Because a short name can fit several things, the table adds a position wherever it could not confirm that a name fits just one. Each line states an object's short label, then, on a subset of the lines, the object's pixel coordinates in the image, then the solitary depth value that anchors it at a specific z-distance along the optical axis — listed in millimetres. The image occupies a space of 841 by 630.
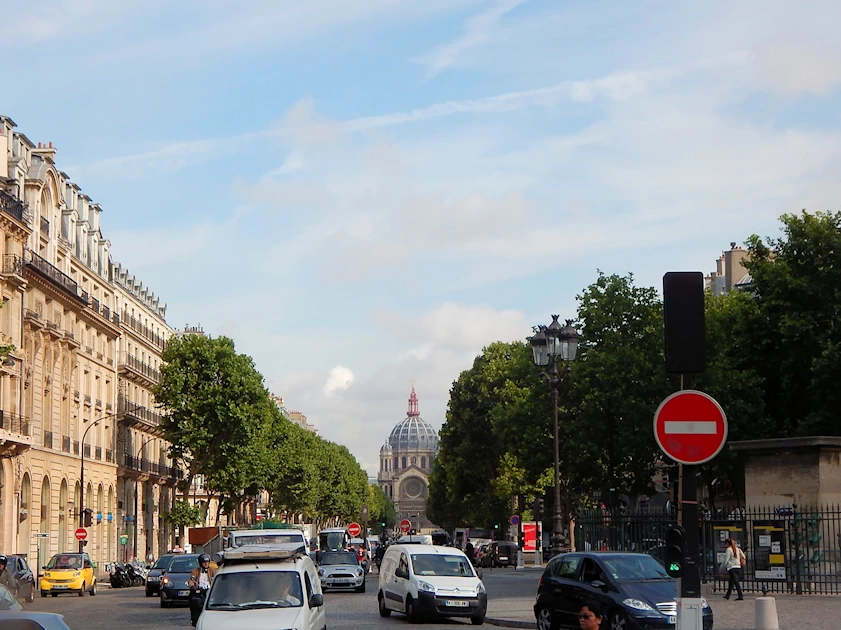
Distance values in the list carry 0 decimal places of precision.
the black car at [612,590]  21062
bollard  22297
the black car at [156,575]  45500
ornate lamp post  33438
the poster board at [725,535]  34062
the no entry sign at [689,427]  11156
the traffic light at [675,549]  11297
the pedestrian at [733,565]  31766
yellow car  50062
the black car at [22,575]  37656
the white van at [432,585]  27719
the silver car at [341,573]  44469
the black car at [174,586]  37750
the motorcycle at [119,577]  63781
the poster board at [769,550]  32000
